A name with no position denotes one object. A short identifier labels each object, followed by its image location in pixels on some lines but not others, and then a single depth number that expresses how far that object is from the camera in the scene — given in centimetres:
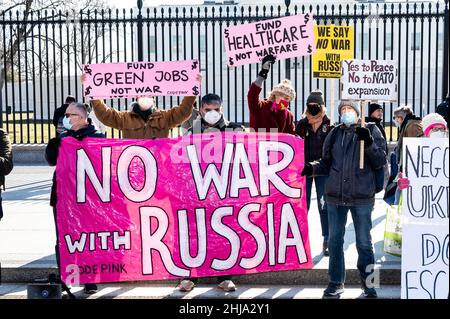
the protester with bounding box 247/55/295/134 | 789
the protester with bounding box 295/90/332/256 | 793
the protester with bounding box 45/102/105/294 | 718
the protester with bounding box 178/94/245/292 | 723
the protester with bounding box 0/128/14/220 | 723
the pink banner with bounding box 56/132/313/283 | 725
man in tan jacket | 761
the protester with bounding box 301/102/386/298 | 674
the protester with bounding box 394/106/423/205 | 834
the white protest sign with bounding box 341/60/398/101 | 738
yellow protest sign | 955
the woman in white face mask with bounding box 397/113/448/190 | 699
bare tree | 1479
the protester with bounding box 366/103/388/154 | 964
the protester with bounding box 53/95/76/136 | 1079
